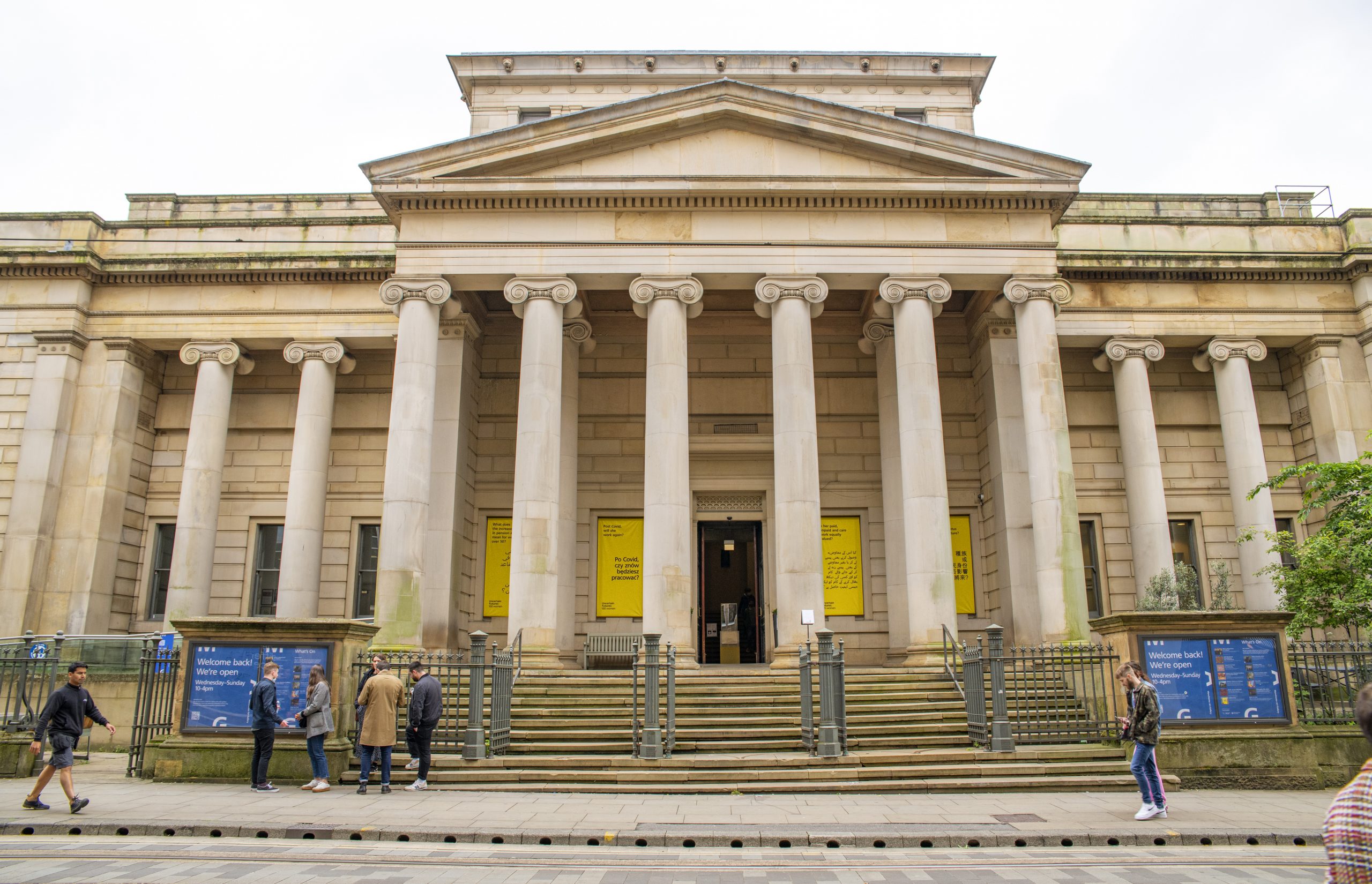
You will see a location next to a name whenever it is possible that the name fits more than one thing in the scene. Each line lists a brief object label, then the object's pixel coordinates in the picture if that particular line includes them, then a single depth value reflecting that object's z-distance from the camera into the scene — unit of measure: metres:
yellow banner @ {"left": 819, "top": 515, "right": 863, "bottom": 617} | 23.89
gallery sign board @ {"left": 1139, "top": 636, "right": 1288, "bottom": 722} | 13.41
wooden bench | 22.73
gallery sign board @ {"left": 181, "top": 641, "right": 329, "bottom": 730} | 13.39
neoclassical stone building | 19.80
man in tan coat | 12.45
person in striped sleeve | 3.65
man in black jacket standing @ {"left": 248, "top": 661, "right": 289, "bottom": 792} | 12.68
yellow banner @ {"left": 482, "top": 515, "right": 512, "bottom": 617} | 23.56
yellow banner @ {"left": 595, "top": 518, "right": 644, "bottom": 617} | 23.97
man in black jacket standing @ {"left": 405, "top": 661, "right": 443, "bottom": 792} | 12.68
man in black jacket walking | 10.72
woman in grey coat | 12.62
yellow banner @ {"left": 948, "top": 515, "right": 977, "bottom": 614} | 23.61
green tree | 15.44
